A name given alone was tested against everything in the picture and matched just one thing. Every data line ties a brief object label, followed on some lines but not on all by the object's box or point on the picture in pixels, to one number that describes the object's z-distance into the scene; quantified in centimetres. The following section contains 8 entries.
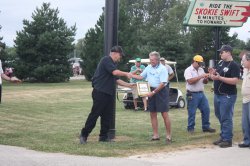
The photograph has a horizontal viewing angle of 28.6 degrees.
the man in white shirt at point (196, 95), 1184
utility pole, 1062
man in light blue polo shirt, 1030
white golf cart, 1809
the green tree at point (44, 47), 4175
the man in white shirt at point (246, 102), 964
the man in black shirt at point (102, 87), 991
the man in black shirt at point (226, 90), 975
